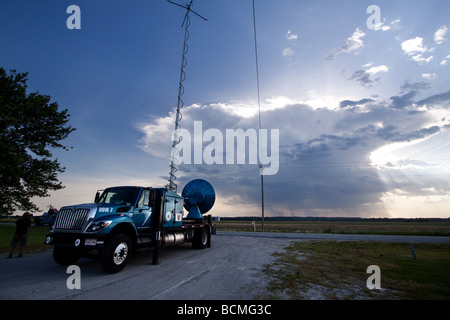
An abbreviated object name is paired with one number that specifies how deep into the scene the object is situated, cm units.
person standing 1047
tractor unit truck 738
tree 1875
